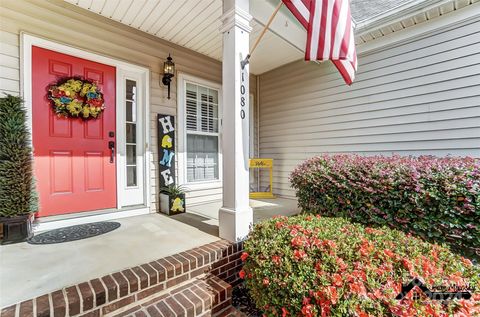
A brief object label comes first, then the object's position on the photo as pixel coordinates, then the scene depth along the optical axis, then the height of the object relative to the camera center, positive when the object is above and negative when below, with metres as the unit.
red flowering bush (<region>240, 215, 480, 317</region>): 1.10 -0.69
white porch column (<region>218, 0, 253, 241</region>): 2.24 +0.37
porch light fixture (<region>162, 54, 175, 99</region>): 3.49 +1.41
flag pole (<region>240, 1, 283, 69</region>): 2.29 +1.01
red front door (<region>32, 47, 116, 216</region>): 2.61 +0.18
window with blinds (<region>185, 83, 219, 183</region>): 4.04 +0.50
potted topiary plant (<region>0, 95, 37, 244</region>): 2.15 -0.15
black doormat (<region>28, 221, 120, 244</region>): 2.24 -0.82
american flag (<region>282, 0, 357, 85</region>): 2.07 +1.21
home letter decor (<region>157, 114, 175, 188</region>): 3.52 +0.16
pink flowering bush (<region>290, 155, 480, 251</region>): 2.04 -0.41
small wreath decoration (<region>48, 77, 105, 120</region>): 2.69 +0.79
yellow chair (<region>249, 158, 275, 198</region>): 4.87 -0.19
